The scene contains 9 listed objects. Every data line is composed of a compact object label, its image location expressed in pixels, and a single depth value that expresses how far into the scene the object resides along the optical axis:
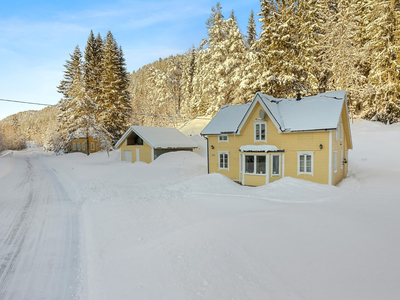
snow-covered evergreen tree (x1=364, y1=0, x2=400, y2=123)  23.73
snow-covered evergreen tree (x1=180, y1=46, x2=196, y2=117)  51.53
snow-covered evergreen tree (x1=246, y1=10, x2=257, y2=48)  43.59
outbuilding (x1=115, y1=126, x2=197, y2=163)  25.36
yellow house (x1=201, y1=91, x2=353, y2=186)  13.55
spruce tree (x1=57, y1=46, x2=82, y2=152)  35.25
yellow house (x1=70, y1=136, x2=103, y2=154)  40.07
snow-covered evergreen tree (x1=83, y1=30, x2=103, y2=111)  38.22
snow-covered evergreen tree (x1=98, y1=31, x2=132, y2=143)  36.25
